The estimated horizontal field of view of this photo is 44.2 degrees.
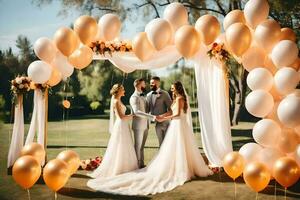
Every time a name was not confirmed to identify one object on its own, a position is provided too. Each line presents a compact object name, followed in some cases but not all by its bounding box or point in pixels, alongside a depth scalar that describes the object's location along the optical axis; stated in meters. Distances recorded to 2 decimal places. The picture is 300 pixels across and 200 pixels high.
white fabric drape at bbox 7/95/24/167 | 7.04
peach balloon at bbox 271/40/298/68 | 5.38
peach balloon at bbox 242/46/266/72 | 5.84
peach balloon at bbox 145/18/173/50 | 5.90
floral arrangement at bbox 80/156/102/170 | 7.20
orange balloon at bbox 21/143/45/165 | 5.73
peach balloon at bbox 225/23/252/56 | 5.57
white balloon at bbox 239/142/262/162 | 5.64
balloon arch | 5.31
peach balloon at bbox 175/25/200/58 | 5.79
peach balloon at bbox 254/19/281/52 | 5.58
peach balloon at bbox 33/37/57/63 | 6.26
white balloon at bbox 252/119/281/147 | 5.38
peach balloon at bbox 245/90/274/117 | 5.45
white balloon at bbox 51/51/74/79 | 6.66
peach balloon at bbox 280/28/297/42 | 5.80
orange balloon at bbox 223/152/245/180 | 5.50
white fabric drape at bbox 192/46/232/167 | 6.76
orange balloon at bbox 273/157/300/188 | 5.00
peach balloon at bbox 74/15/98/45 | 6.07
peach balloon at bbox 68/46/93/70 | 6.54
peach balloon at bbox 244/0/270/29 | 5.71
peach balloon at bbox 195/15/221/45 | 5.85
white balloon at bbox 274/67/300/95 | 5.29
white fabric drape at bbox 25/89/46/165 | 7.12
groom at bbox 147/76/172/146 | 7.28
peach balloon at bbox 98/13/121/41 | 6.29
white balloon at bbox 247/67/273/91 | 5.57
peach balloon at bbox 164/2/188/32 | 6.12
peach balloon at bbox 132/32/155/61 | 6.11
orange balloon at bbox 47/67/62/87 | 6.67
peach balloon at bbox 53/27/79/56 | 6.05
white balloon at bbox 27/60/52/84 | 6.28
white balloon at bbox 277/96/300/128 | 5.04
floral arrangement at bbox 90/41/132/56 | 6.70
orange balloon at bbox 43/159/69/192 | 5.22
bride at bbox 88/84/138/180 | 6.53
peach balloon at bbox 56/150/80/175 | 5.72
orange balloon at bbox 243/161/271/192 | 5.03
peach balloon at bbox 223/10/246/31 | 6.08
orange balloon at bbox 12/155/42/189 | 5.14
